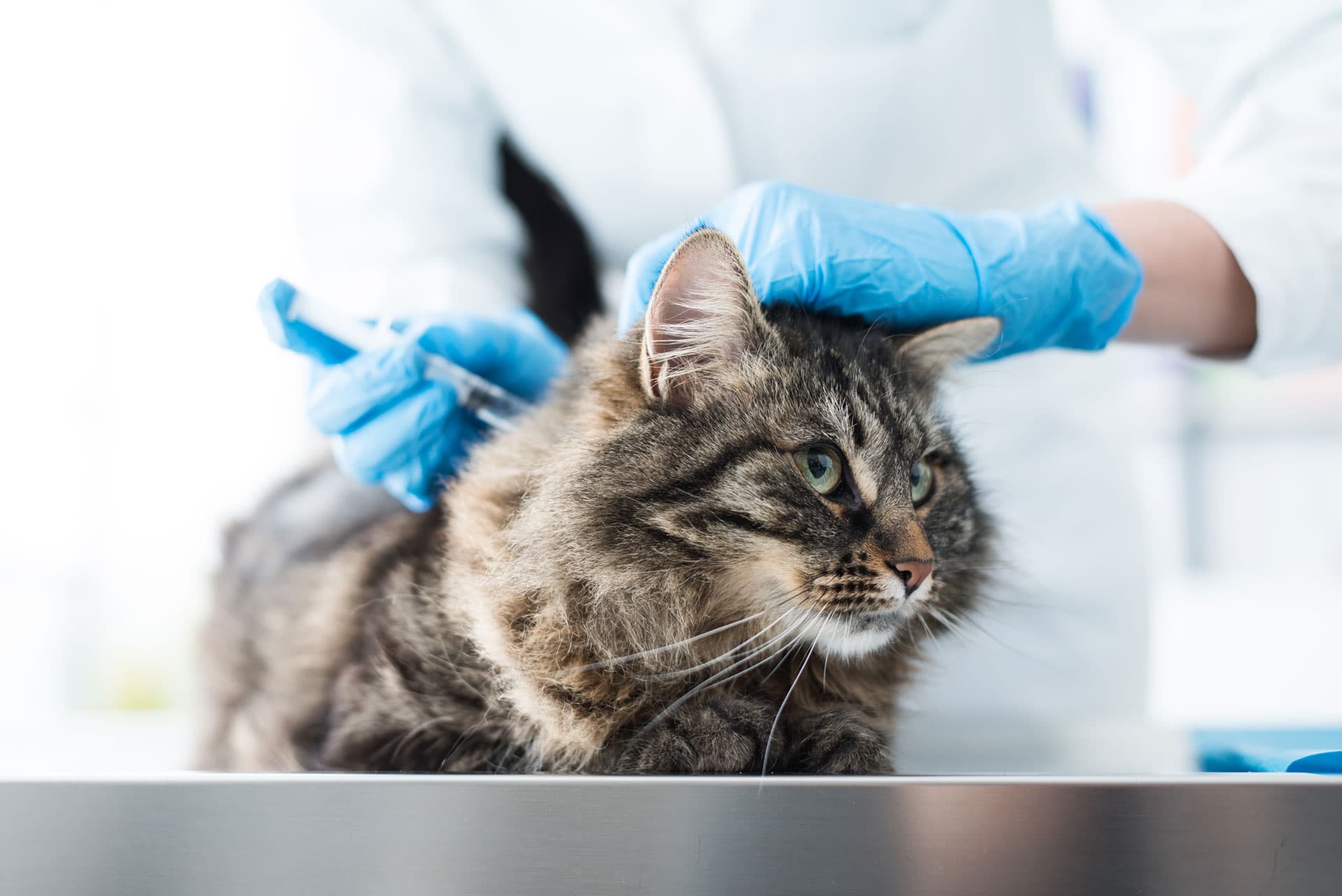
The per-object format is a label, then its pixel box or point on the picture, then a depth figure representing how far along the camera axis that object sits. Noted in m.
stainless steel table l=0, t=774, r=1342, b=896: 0.53
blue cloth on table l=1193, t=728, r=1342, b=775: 0.58
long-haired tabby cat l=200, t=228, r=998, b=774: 0.62
